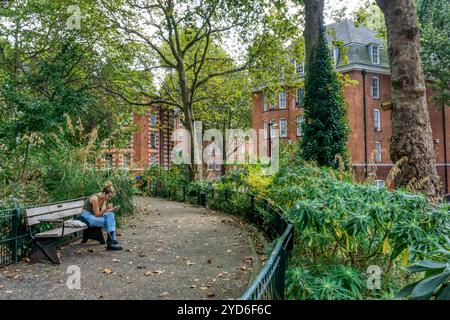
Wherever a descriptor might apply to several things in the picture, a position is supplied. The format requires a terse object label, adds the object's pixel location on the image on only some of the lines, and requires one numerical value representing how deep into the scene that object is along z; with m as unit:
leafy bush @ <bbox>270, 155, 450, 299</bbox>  3.60
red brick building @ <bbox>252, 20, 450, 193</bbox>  31.58
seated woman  7.84
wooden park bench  6.72
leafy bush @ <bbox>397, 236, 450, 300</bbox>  2.33
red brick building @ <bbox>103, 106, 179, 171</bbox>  41.31
